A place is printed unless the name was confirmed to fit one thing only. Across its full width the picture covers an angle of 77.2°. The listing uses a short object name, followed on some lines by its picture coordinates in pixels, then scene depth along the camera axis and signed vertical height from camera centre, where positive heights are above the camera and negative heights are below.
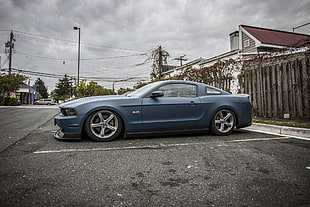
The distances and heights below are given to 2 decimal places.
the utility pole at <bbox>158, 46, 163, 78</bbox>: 19.44 +4.83
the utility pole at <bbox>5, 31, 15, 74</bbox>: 31.48 +10.56
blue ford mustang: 3.65 -0.08
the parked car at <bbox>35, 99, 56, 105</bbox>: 47.53 +1.53
